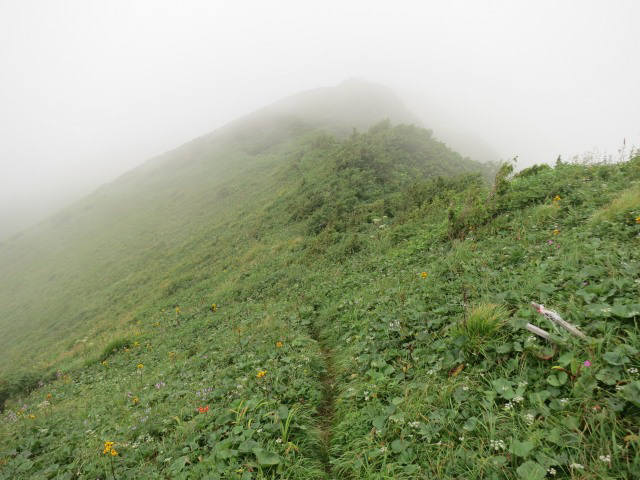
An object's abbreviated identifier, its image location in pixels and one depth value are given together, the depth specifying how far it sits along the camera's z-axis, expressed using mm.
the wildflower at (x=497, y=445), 2535
